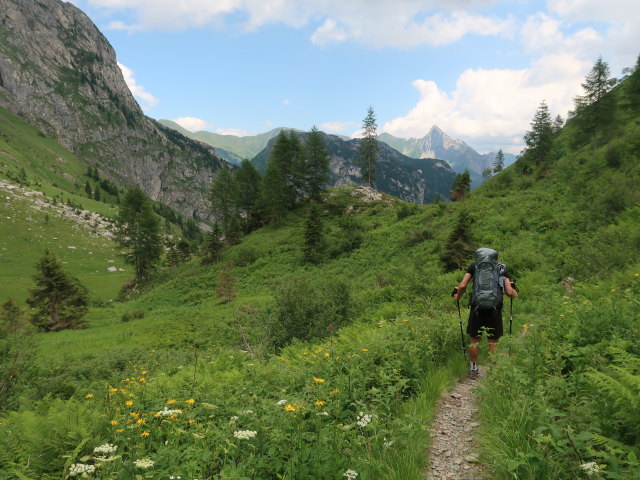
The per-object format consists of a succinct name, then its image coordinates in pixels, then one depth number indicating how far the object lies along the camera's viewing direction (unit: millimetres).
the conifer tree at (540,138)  43438
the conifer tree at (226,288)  28514
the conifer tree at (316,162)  53562
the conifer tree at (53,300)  26094
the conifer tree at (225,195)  54688
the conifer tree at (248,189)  55094
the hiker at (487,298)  6440
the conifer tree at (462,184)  56806
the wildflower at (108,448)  3002
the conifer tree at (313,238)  34312
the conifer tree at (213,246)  44062
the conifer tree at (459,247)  19016
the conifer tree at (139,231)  44844
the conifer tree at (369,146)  56312
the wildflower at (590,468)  2245
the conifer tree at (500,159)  88856
